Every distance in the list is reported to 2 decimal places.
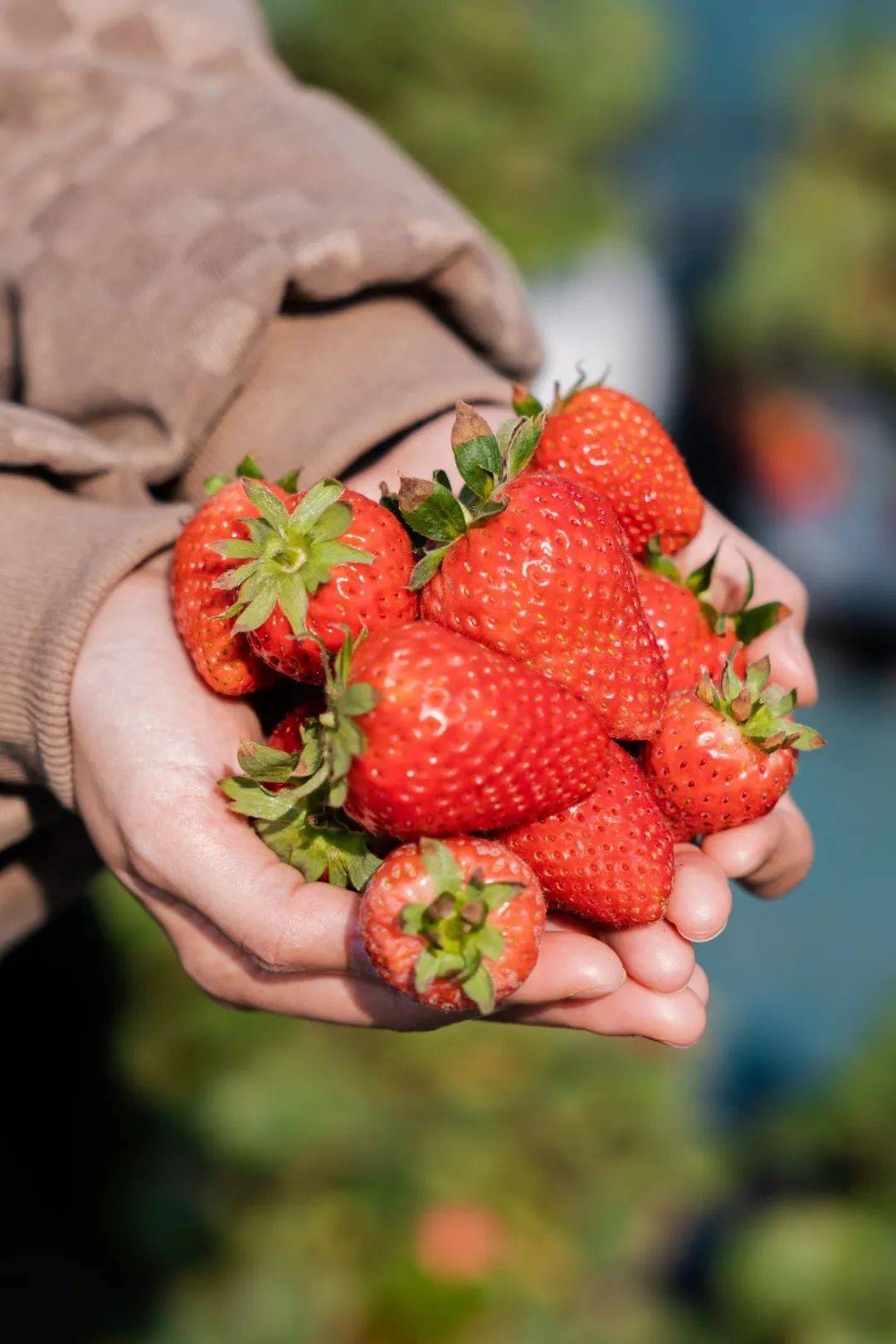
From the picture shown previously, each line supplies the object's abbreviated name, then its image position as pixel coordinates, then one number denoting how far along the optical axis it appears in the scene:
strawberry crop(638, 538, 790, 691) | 0.47
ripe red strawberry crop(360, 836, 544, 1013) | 0.41
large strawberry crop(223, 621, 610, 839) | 0.42
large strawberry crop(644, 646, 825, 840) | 0.46
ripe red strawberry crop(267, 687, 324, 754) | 0.45
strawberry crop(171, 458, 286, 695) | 0.46
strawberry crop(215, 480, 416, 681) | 0.44
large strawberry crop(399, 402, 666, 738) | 0.44
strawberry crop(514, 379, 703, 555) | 0.47
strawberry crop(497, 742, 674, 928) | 0.44
